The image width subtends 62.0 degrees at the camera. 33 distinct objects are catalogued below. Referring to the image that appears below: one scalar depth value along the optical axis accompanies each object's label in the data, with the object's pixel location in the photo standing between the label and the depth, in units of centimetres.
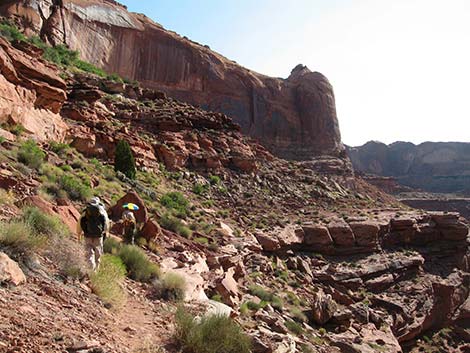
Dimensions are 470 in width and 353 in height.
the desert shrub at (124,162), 2002
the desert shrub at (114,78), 3716
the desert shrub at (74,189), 1068
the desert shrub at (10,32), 2709
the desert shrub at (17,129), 1459
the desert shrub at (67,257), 582
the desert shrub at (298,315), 1195
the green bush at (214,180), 2661
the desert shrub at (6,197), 711
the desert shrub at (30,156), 1091
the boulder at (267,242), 1873
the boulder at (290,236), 2016
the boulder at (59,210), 746
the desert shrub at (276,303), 1162
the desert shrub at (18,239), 529
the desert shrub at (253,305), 980
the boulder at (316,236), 2250
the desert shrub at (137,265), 767
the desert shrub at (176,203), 1735
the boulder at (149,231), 1049
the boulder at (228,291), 911
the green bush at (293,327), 1045
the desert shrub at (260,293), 1161
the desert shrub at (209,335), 518
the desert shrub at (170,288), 727
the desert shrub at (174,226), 1384
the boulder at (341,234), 2352
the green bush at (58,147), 1595
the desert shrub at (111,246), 819
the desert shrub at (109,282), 581
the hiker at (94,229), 658
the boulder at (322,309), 1286
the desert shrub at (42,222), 643
